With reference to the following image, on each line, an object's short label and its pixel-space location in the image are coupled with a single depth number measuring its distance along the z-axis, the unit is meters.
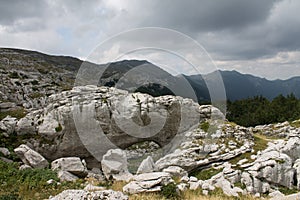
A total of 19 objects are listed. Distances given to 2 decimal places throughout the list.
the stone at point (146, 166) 21.87
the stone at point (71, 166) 19.70
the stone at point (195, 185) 14.37
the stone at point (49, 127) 28.42
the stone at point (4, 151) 23.80
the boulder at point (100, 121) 28.81
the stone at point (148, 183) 11.96
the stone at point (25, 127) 27.95
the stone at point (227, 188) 14.11
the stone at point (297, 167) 20.82
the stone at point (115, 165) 19.78
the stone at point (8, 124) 27.53
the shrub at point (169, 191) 11.66
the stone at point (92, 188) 12.13
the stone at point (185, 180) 16.66
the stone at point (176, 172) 21.19
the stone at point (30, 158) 21.72
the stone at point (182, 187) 13.60
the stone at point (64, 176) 15.67
